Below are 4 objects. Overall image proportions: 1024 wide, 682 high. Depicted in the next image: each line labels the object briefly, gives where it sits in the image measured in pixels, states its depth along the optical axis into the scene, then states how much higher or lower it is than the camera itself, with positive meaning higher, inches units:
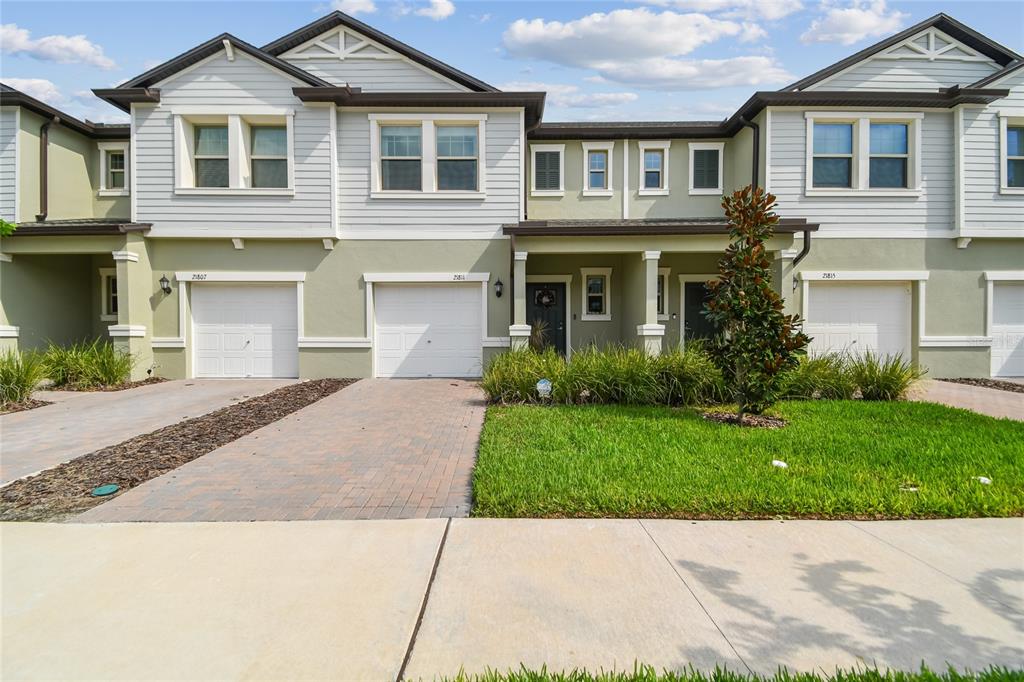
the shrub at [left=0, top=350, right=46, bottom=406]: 380.2 -40.6
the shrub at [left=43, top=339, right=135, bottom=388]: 458.0 -39.4
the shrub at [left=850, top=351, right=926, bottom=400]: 382.9 -40.5
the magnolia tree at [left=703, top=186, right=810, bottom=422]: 304.0 +4.7
